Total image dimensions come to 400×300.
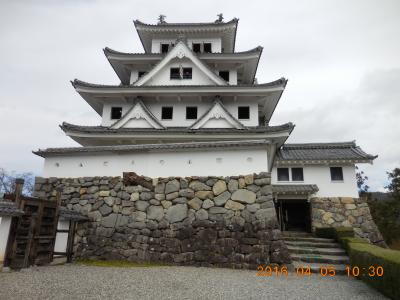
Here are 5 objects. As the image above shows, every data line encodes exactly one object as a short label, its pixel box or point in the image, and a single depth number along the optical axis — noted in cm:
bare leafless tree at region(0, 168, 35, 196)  2331
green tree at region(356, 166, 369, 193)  2020
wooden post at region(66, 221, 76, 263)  721
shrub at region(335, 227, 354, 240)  977
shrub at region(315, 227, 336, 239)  1105
